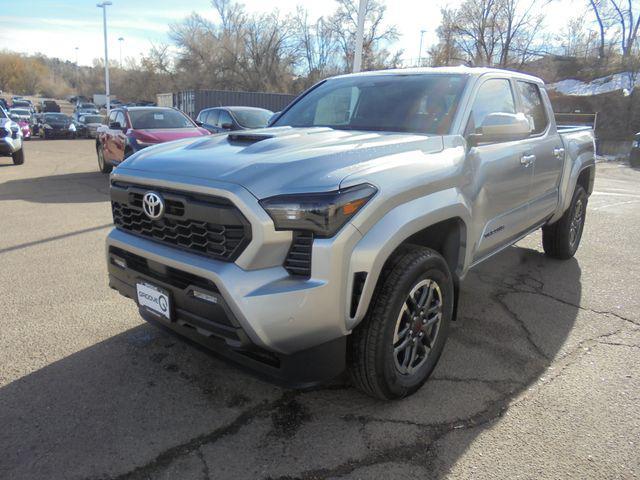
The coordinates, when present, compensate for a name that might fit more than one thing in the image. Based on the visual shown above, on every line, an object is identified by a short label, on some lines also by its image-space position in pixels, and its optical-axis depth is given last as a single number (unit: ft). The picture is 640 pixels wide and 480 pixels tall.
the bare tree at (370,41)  148.36
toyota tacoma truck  7.27
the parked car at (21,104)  148.25
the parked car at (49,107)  159.84
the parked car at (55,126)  88.99
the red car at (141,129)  34.09
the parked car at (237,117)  38.91
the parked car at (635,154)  58.70
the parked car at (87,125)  93.61
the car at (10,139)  42.57
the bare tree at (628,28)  110.30
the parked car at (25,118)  79.94
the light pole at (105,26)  126.21
